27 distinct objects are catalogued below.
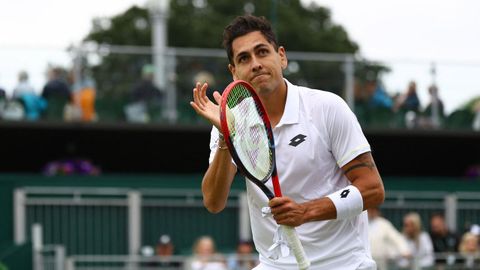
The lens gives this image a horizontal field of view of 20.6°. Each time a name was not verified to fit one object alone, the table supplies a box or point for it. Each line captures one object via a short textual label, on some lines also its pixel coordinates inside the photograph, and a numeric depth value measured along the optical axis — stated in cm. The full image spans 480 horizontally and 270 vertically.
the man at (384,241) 1633
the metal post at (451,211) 2070
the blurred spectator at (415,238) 1719
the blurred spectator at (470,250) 1652
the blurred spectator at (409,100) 2153
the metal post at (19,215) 1927
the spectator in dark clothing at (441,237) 1781
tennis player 698
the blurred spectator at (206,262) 1620
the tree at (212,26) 5044
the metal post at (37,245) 1731
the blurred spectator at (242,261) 1644
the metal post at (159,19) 2473
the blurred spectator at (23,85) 1980
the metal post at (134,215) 1980
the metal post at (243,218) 2020
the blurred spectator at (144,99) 2055
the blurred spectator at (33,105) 2066
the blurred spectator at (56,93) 2006
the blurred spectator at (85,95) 2045
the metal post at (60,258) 1719
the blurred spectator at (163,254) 1670
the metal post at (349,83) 2141
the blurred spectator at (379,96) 2164
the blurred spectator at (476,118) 2289
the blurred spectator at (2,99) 1989
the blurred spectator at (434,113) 2203
